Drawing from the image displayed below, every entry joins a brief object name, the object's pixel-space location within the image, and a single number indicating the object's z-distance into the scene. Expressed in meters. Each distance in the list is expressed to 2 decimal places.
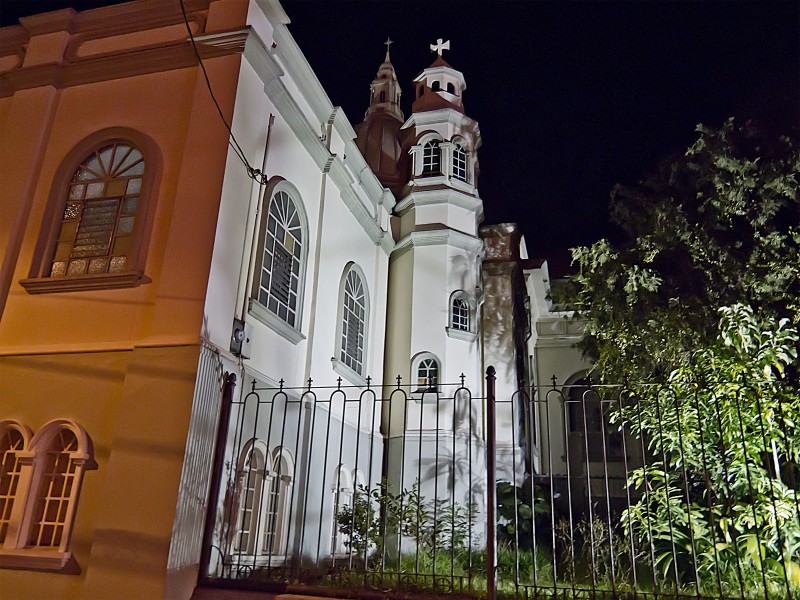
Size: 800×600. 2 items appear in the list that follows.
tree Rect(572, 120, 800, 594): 6.73
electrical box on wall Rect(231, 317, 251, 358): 8.40
